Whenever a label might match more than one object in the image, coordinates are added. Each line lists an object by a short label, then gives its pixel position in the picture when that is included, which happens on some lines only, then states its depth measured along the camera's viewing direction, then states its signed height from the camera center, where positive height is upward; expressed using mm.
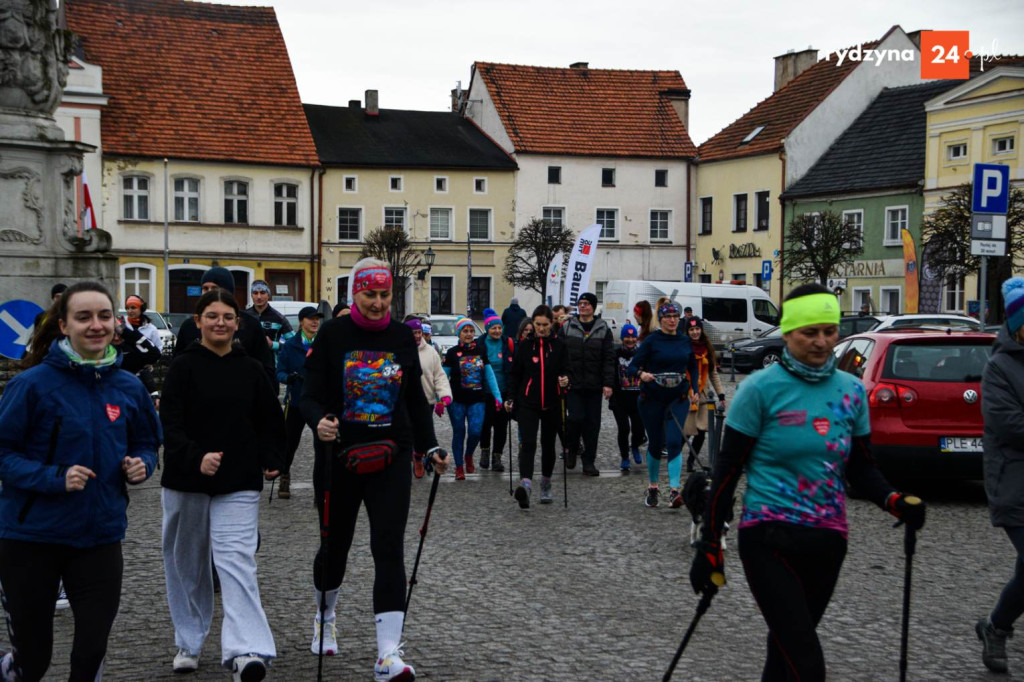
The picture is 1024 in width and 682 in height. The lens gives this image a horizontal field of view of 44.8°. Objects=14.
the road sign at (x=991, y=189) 14484 +1400
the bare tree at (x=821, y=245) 42812 +2126
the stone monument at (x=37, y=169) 15273 +1629
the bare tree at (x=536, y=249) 53031 +2360
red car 11297 -878
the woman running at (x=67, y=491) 4625 -723
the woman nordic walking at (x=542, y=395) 11883 -870
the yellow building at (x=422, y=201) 53969 +4566
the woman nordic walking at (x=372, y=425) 5832 -587
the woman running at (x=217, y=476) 5652 -825
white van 41281 -4
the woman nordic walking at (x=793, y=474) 4480 -617
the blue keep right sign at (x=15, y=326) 10922 -237
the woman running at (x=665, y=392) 11328 -799
